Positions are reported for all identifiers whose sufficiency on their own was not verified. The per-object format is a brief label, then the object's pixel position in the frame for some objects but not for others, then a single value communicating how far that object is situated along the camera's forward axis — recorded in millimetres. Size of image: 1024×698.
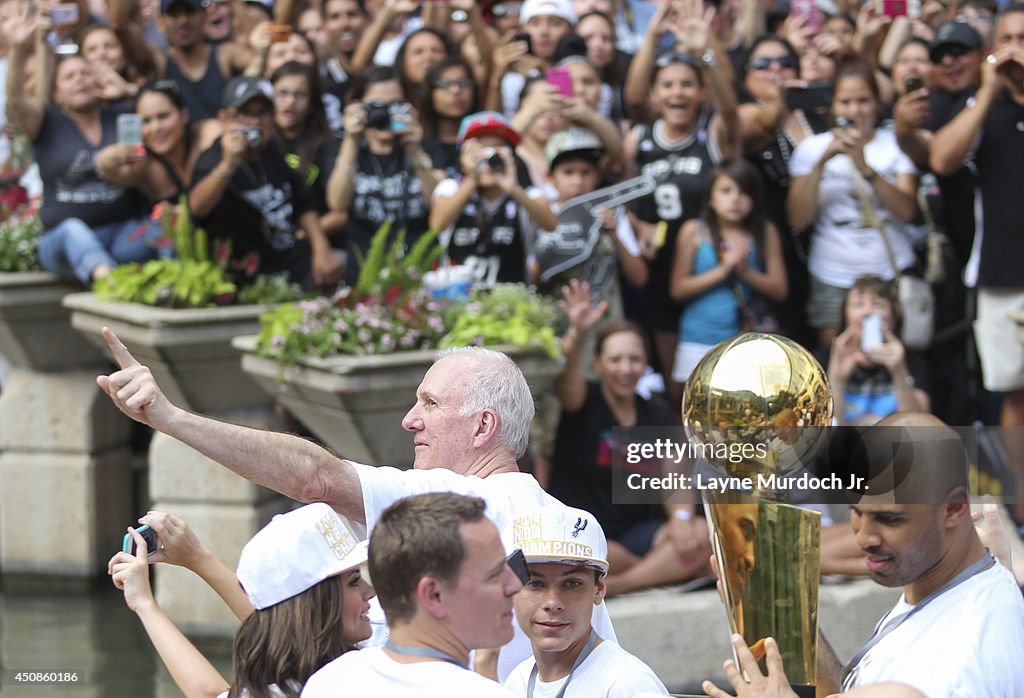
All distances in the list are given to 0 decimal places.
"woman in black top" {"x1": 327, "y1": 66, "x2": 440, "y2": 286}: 14125
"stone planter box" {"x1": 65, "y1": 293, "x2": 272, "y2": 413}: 13648
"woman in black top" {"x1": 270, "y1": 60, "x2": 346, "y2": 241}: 14836
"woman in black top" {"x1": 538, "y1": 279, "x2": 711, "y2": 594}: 12469
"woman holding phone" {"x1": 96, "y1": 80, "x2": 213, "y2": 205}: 14562
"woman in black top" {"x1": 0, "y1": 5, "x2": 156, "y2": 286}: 14930
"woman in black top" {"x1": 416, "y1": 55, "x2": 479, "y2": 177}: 14617
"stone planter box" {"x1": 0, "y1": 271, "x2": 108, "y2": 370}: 15633
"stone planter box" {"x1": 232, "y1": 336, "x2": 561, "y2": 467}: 12375
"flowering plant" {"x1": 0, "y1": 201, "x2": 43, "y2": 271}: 15781
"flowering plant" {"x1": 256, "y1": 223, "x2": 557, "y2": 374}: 12578
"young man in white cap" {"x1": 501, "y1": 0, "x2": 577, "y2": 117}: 15773
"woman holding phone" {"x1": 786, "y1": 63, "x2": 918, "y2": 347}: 13758
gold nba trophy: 5398
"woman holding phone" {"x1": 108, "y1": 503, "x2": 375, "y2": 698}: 6250
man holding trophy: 5383
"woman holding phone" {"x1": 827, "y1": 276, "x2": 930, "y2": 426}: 12516
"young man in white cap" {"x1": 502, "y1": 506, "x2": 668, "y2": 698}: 6227
